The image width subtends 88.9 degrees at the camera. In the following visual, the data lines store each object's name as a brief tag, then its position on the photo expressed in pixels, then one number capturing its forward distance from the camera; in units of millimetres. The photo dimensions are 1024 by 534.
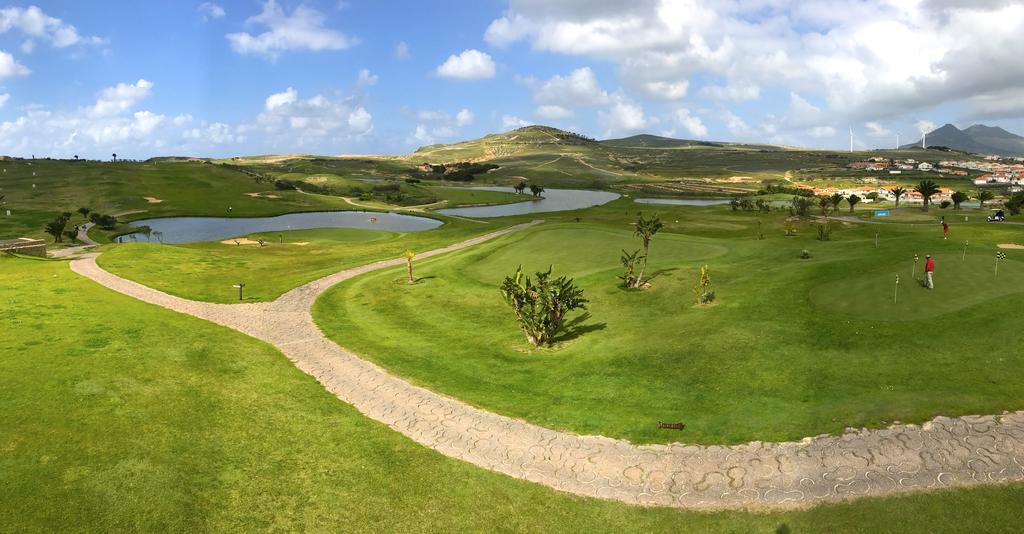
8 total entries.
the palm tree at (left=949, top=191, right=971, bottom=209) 103538
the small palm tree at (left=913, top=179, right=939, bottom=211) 105250
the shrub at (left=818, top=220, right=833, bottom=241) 60188
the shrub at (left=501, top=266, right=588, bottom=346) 27953
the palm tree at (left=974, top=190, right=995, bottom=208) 108638
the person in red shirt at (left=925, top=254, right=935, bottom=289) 23359
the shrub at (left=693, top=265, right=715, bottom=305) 30438
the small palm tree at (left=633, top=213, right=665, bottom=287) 38391
